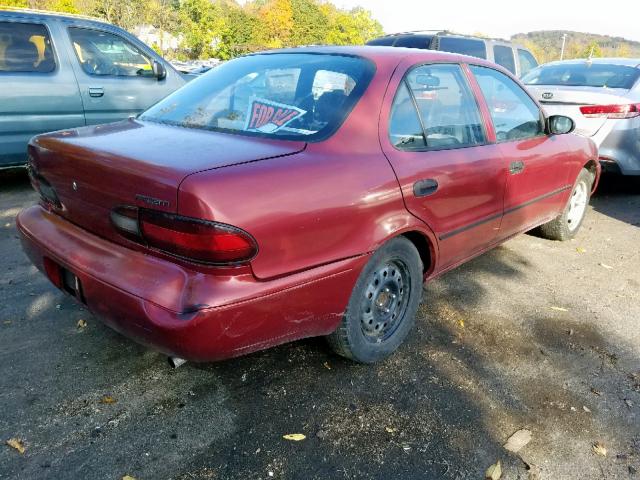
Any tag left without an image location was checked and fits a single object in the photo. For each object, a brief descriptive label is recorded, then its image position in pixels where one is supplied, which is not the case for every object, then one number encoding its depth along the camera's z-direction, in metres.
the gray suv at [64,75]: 5.34
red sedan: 1.99
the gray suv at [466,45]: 8.18
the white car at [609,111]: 5.84
